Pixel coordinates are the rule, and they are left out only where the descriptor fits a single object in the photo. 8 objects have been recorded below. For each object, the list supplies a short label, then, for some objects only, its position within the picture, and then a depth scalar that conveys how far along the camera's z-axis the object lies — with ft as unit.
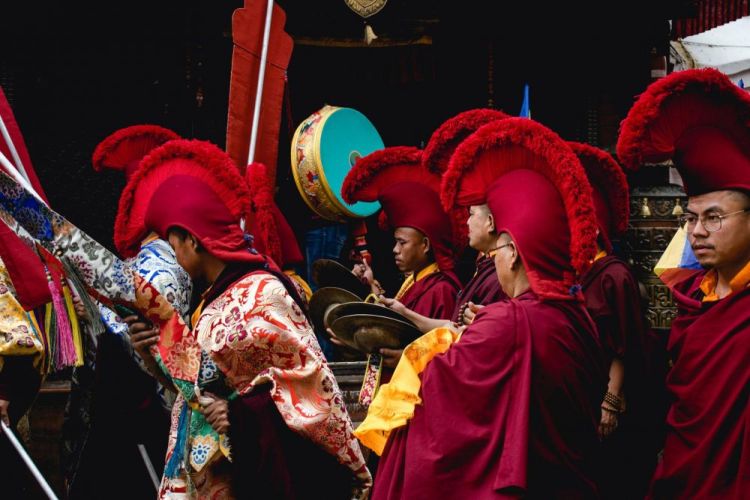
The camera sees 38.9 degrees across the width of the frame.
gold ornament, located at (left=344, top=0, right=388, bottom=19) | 27.37
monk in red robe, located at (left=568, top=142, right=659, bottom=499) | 18.16
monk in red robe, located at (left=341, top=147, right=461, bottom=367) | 19.84
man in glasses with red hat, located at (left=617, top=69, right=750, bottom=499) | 12.84
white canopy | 36.50
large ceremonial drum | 26.40
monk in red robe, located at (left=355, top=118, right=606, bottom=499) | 11.94
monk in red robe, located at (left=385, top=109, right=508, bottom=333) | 13.37
